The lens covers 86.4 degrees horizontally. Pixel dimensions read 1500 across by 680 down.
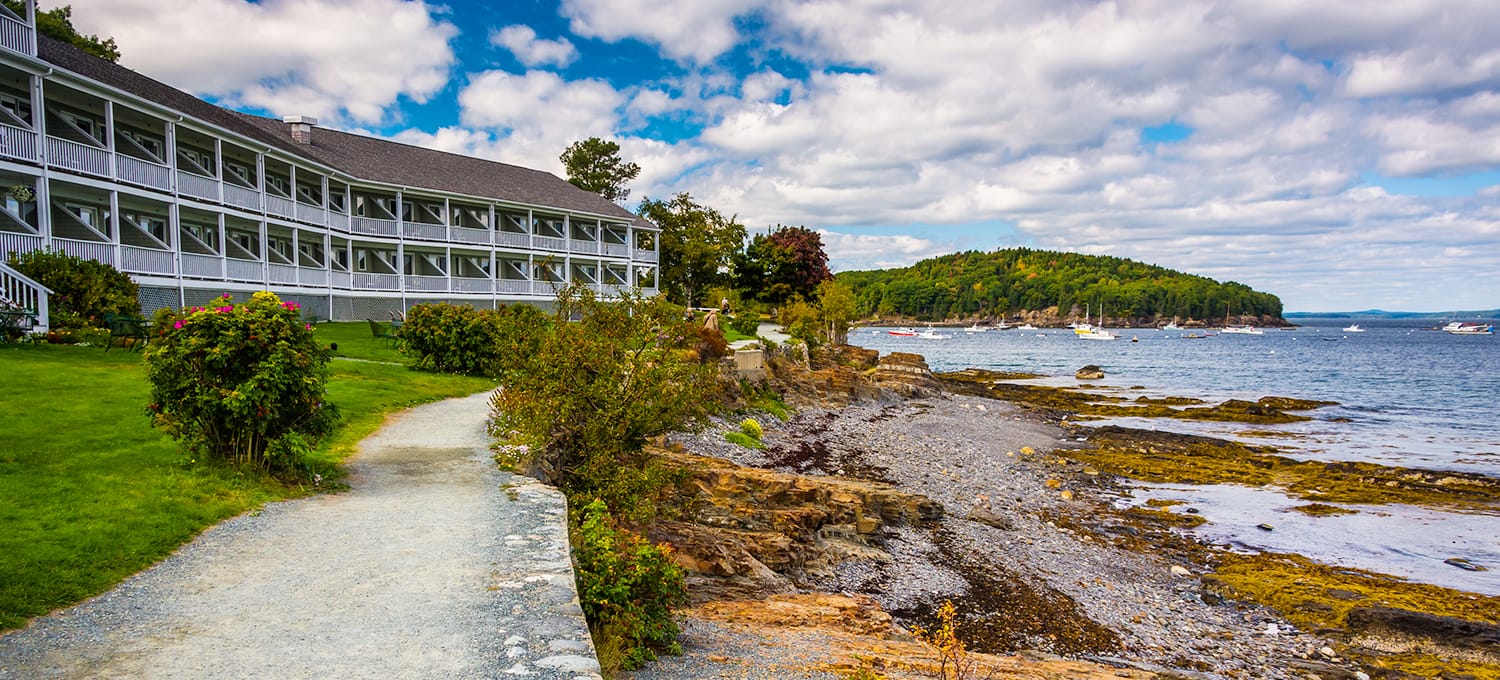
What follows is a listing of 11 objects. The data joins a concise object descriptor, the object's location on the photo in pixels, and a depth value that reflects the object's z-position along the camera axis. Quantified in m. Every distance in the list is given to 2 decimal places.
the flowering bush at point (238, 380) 9.44
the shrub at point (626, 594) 6.61
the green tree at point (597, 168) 71.96
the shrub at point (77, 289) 19.64
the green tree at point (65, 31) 34.59
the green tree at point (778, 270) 68.25
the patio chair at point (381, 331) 28.98
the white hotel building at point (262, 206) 23.55
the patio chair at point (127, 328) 19.55
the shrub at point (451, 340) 22.80
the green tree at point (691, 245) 62.72
